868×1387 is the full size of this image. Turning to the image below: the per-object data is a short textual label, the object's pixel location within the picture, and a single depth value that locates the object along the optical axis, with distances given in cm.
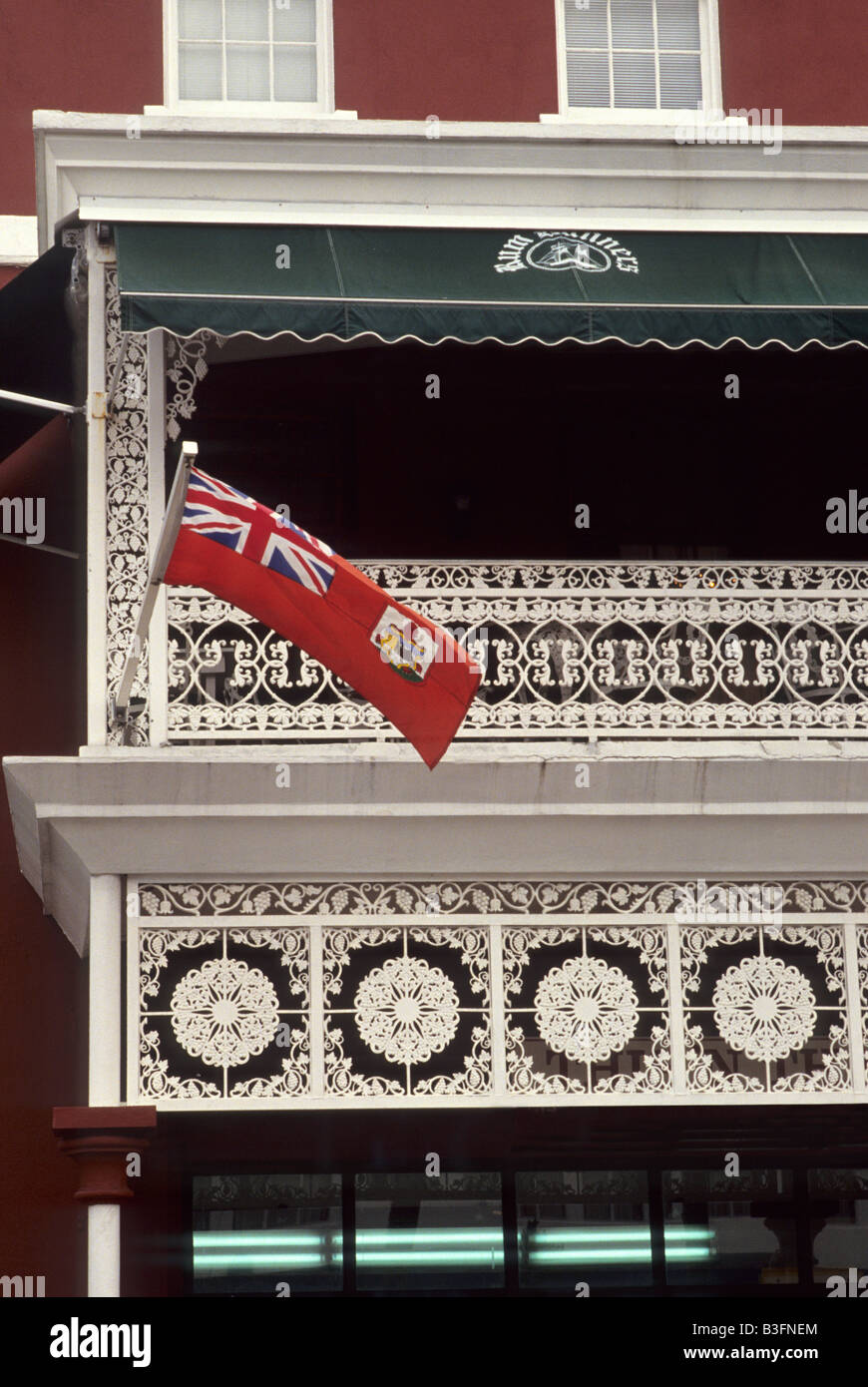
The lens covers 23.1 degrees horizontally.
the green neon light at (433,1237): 1260
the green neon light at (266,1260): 1253
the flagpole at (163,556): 954
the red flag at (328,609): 970
